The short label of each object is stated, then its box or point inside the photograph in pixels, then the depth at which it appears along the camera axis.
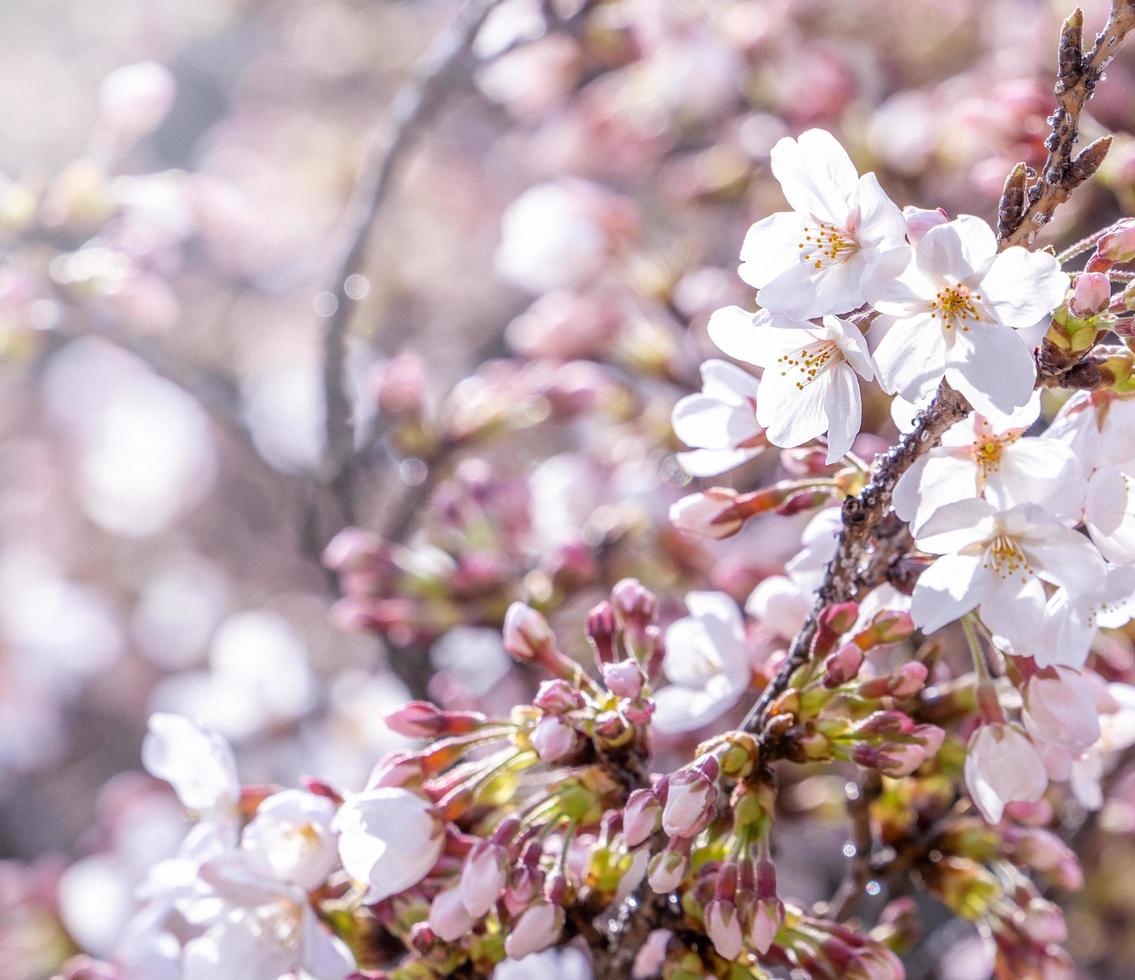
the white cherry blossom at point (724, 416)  1.03
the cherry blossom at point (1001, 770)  1.01
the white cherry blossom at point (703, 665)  1.05
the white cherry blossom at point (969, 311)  0.98
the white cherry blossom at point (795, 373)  0.99
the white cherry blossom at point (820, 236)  0.98
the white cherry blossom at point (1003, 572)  0.99
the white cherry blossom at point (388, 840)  1.01
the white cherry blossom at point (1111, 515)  0.98
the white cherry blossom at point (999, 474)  0.98
